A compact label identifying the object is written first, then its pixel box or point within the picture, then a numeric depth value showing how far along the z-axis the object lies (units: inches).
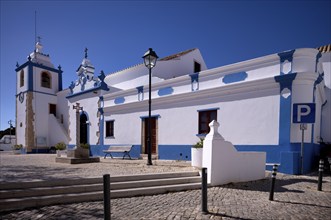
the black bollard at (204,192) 178.1
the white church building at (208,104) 350.9
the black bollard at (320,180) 250.5
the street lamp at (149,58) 391.9
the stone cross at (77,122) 547.1
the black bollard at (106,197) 139.9
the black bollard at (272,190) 210.5
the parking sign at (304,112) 322.1
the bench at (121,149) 539.9
